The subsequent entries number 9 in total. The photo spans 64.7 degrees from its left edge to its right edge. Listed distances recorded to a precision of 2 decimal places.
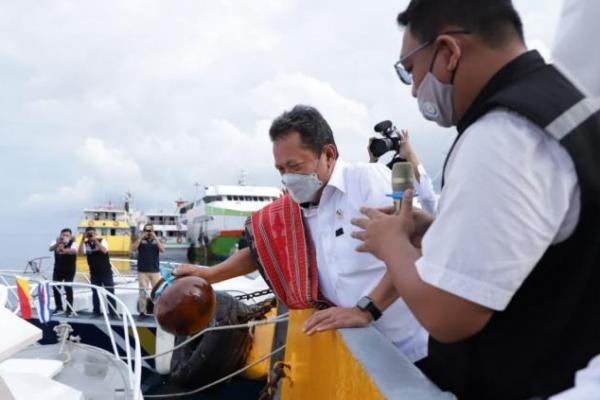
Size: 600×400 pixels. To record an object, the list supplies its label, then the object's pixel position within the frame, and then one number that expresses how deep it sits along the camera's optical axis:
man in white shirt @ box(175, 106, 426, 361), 2.35
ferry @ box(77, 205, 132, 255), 36.91
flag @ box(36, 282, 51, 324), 5.12
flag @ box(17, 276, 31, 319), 4.57
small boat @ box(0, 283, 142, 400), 2.16
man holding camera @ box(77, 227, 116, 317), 9.94
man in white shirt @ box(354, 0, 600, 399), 0.91
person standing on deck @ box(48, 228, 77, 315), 10.27
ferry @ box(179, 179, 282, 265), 38.66
